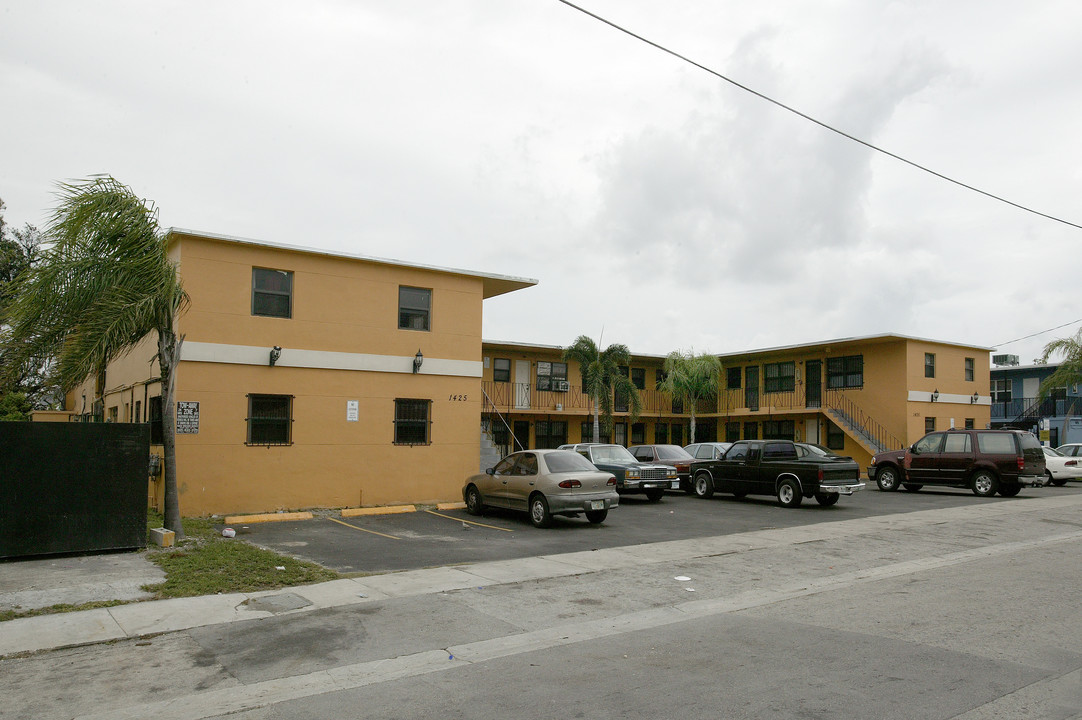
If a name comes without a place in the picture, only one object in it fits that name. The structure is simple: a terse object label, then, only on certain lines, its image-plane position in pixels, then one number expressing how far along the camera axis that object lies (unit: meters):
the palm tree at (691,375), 36.62
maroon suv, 22.52
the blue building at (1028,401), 43.28
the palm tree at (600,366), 30.50
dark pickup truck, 19.59
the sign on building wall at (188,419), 16.48
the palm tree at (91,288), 11.95
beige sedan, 15.57
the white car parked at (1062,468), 29.61
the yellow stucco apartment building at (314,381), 16.84
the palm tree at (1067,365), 37.75
